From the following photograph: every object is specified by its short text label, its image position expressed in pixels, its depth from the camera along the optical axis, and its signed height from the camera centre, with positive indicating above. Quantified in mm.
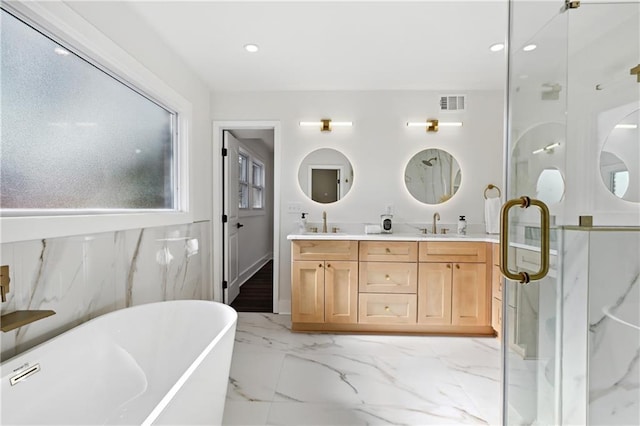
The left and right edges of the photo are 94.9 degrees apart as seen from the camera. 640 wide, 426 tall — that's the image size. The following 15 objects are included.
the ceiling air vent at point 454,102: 3074 +1096
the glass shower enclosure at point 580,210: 960 -9
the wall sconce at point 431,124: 3098 +873
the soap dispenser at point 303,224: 3045 -190
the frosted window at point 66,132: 1263 +396
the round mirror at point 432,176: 3139 +326
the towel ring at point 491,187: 3062 +197
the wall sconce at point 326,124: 3105 +876
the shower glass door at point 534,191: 963 +55
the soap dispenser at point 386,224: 3024 -182
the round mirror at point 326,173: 3178 +356
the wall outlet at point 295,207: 3182 -13
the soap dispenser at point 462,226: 2982 -197
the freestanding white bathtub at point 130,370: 1042 -731
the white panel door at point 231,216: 3283 -128
